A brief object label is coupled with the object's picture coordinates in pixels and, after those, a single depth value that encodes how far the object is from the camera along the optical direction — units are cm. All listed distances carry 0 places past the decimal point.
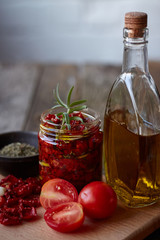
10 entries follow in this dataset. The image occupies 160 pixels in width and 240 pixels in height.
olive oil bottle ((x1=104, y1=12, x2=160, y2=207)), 56
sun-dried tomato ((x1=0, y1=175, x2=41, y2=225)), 56
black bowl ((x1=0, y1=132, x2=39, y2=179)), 63
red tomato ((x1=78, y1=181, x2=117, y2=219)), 55
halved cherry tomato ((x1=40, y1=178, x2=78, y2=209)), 57
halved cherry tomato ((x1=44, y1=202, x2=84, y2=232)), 53
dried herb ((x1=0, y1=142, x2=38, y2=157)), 65
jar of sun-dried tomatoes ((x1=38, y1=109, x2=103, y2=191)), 58
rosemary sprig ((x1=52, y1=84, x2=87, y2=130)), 58
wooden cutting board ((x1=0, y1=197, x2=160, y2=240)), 54
